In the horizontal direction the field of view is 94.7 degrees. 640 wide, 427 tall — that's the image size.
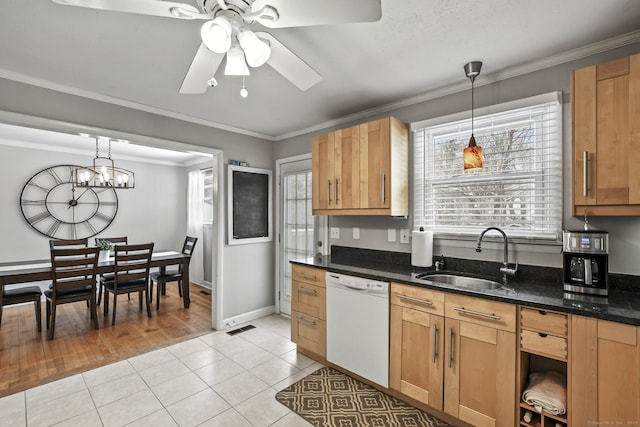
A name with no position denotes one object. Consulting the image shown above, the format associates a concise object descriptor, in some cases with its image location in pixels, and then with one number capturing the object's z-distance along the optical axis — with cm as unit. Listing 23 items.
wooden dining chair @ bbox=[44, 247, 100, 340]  332
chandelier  420
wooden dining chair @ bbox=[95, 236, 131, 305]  418
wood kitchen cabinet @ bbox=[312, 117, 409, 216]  252
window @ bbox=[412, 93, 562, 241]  207
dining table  318
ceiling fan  113
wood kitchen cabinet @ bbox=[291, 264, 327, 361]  271
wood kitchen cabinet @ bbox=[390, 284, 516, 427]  170
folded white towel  156
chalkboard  369
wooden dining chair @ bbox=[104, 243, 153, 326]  379
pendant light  205
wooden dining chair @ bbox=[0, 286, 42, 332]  333
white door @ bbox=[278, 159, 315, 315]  377
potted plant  405
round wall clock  477
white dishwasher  225
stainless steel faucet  208
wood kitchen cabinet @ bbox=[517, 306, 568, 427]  153
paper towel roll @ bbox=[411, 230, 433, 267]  251
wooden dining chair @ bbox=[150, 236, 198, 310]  443
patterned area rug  200
